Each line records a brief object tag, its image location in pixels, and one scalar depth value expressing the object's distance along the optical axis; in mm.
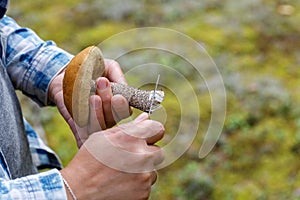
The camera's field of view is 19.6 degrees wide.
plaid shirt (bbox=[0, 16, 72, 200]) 981
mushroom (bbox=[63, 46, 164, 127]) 803
